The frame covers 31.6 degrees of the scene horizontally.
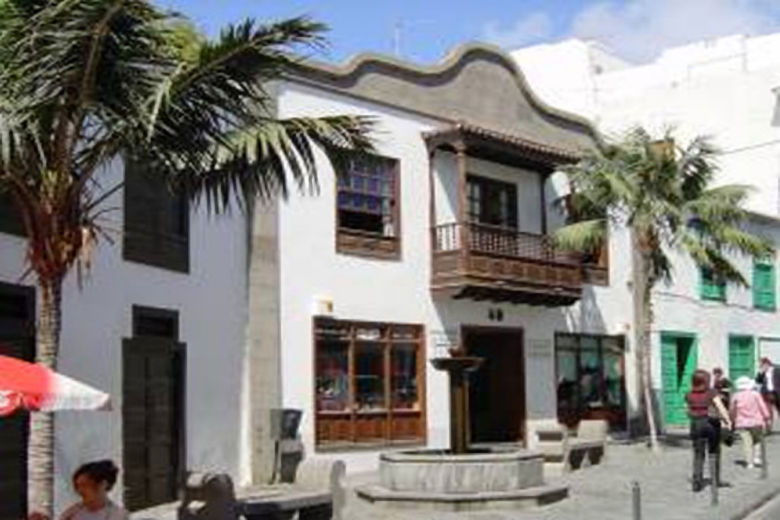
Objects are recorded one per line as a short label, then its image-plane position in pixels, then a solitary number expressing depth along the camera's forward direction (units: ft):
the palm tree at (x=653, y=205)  90.94
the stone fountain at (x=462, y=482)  57.57
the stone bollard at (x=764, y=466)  70.85
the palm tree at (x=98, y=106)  33.40
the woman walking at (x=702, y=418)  63.36
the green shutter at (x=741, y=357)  126.00
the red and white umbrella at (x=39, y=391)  27.53
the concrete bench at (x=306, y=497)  44.06
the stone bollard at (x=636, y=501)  45.48
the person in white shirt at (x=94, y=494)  28.53
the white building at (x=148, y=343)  49.88
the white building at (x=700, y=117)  118.42
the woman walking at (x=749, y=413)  72.64
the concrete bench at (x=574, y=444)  76.38
